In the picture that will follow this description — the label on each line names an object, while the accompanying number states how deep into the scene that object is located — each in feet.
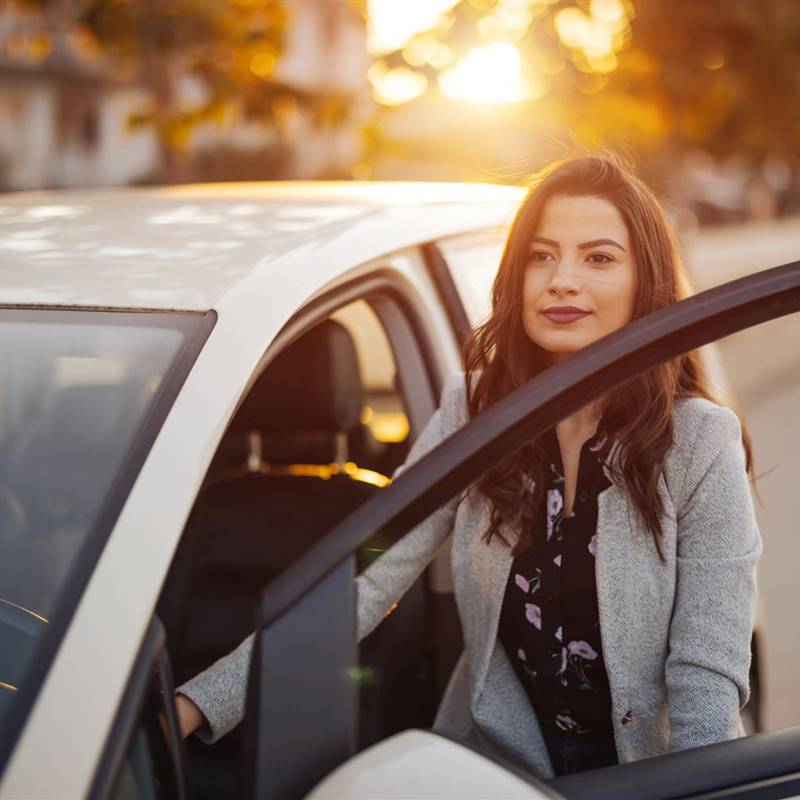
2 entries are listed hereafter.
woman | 6.03
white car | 4.43
